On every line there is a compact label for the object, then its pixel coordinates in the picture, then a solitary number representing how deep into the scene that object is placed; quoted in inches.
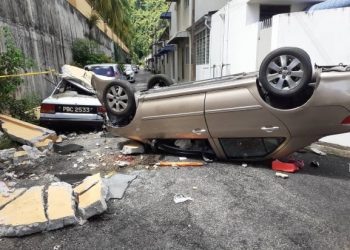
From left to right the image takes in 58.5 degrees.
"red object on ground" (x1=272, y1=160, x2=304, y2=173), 179.6
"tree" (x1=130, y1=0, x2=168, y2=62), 1815.0
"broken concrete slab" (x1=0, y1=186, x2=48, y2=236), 118.1
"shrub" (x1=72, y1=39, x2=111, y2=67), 739.4
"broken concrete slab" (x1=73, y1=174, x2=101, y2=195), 142.1
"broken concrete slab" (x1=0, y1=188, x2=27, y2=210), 136.8
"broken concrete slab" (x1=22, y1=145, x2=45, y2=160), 218.6
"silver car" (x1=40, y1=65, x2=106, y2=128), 291.3
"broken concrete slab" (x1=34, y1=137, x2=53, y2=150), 238.6
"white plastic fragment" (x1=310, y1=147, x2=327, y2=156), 215.9
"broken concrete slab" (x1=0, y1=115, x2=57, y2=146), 244.1
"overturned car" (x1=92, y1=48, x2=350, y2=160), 164.2
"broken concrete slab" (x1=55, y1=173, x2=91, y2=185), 172.8
